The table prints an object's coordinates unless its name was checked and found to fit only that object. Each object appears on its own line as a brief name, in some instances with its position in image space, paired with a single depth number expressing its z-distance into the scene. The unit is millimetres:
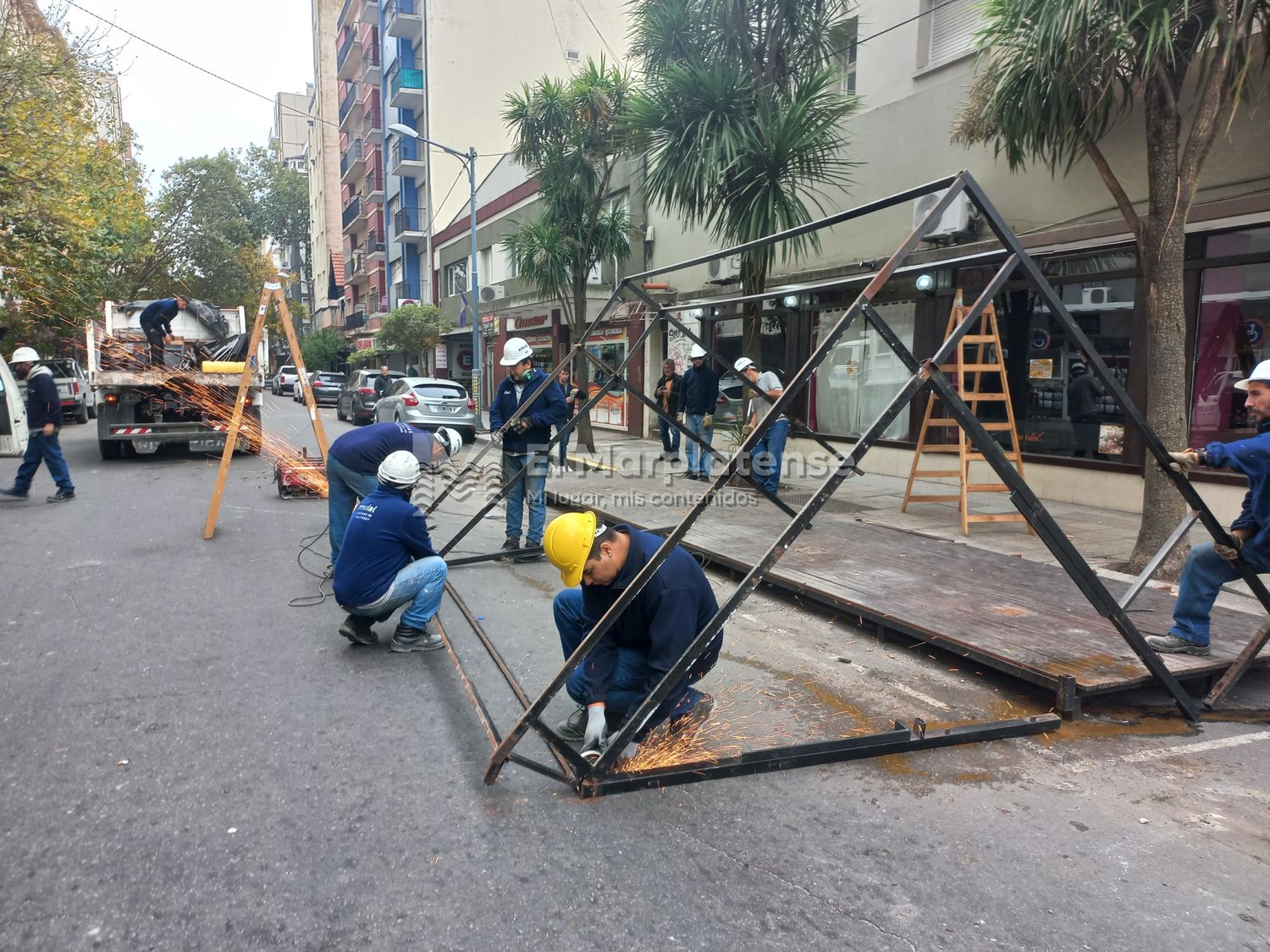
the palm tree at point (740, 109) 9203
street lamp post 20342
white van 10461
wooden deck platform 4344
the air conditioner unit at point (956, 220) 10156
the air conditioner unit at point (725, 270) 14102
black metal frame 3213
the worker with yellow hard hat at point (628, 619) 3328
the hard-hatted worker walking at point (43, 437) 9359
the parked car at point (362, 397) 21109
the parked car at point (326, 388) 31047
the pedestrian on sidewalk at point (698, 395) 11742
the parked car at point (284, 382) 36375
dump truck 12438
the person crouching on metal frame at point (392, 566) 4703
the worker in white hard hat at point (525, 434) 7395
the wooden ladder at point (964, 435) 7922
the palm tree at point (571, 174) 13906
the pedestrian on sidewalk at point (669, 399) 13492
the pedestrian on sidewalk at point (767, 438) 9086
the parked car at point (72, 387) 20812
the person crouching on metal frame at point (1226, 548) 4047
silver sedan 17125
